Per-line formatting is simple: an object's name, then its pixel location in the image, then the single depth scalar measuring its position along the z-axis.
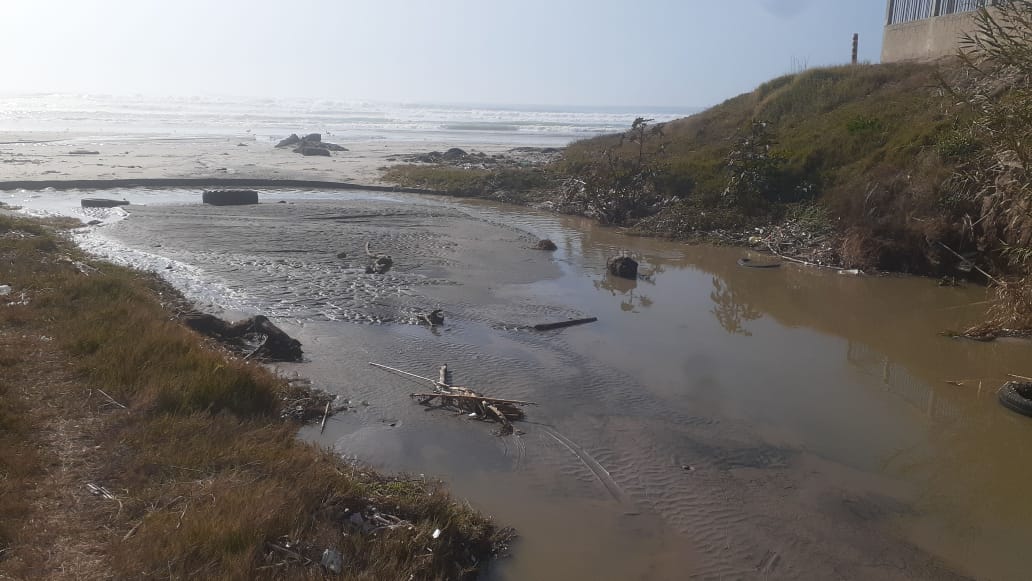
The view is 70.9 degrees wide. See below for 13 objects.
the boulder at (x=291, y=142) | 40.76
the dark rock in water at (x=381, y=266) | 13.31
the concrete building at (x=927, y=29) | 21.94
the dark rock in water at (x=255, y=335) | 8.83
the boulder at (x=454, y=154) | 35.78
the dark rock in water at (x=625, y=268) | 13.78
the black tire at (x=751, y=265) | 15.09
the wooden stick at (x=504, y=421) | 7.15
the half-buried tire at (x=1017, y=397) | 7.83
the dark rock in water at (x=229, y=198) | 20.55
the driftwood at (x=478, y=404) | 7.39
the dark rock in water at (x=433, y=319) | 10.48
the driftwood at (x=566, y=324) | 10.44
